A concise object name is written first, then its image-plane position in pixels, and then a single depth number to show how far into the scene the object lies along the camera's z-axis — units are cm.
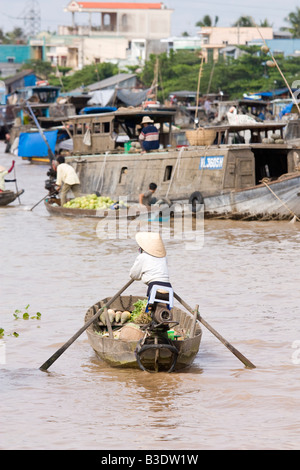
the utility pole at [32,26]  10406
